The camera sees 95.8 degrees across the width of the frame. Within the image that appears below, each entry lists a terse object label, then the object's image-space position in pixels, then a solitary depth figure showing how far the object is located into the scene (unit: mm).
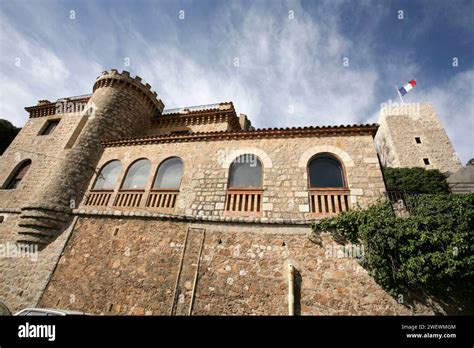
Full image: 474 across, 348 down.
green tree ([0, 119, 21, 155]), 19052
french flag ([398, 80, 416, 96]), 25742
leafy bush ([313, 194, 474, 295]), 4543
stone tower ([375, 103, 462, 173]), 22344
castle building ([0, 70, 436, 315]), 5531
